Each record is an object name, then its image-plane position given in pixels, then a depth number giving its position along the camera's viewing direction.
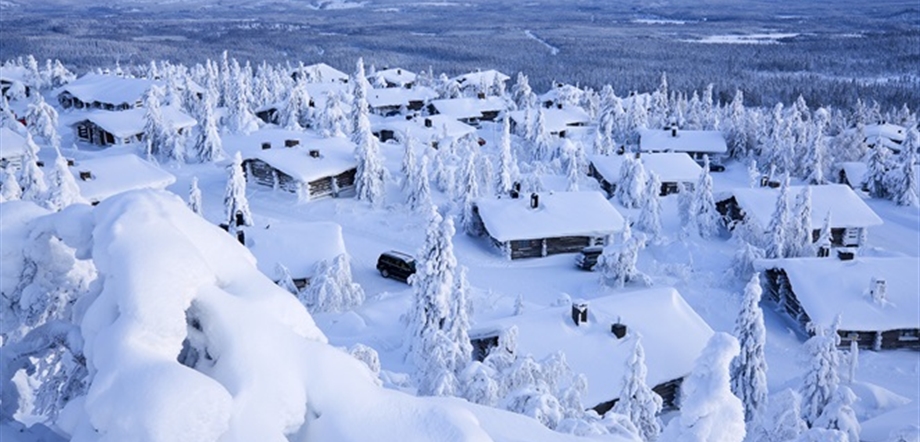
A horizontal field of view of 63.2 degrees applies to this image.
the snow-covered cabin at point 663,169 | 52.84
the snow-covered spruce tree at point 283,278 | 30.34
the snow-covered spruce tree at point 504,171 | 47.41
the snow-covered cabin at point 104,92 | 70.56
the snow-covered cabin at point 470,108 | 73.50
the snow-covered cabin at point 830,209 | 41.09
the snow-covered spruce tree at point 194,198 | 37.53
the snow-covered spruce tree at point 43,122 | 55.38
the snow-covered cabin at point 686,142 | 64.38
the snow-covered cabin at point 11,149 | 46.06
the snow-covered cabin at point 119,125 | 56.28
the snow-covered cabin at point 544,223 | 38.09
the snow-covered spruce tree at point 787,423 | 19.42
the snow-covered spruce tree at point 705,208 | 43.47
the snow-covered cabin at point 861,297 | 29.77
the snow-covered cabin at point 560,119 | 70.69
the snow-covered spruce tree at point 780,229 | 37.25
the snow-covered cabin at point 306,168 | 44.69
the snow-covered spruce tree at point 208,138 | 52.56
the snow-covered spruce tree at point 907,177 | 53.09
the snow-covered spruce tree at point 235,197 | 36.66
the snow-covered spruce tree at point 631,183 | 48.38
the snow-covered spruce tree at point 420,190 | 43.22
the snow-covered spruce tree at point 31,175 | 33.91
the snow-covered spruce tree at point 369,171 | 44.50
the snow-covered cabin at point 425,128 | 58.56
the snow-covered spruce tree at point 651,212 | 42.56
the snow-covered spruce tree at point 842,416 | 19.27
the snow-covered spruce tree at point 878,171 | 55.78
